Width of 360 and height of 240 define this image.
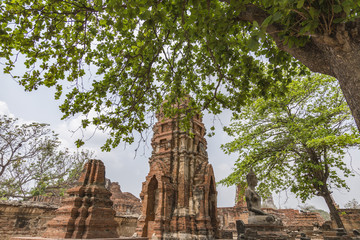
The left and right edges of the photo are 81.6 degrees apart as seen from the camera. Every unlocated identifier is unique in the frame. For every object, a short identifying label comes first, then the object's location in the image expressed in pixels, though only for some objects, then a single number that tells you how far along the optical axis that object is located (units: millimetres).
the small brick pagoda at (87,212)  5043
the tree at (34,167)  12945
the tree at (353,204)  32406
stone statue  7113
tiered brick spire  10898
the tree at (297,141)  9852
